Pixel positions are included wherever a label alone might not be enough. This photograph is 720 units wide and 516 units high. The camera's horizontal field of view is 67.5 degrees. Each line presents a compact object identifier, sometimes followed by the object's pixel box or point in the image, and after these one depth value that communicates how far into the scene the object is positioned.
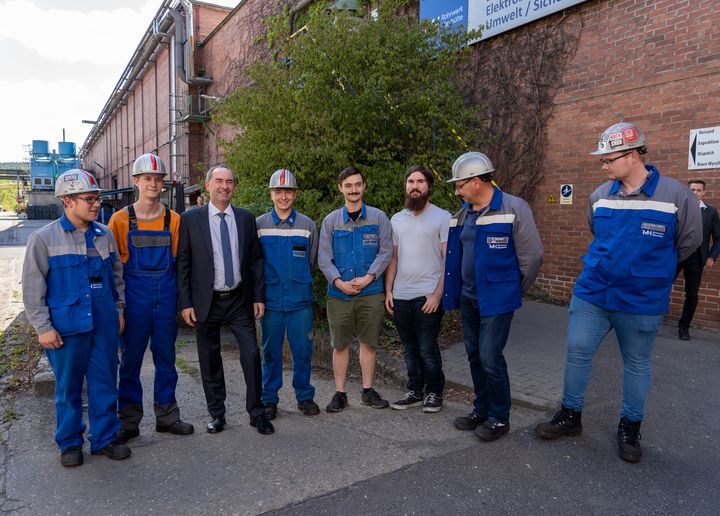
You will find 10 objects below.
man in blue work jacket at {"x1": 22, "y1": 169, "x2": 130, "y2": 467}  3.51
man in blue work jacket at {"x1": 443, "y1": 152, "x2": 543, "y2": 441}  3.81
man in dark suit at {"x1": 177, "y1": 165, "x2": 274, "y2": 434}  4.10
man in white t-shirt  4.38
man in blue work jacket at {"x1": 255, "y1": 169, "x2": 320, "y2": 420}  4.41
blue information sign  10.52
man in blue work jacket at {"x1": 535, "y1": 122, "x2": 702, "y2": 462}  3.46
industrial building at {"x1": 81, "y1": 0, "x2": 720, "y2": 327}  7.03
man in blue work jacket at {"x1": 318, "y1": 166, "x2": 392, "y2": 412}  4.45
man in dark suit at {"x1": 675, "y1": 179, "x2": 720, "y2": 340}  6.36
